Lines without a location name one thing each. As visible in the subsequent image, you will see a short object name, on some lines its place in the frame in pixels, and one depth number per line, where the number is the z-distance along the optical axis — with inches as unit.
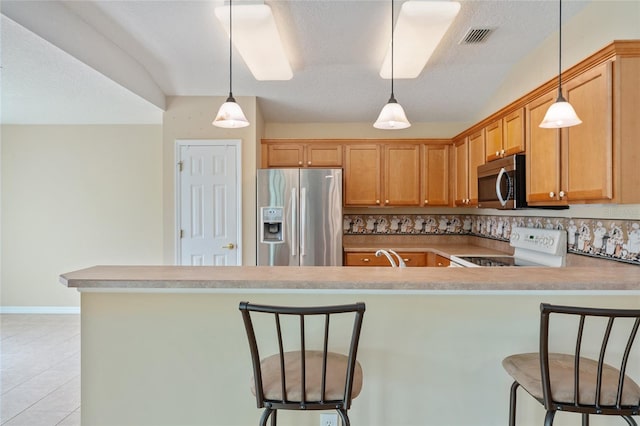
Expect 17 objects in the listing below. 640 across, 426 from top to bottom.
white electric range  104.5
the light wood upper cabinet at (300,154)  163.3
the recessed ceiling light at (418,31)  86.4
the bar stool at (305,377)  45.3
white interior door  144.6
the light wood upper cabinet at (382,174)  164.1
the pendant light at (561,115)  66.5
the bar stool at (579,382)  45.8
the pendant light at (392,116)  77.5
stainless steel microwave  105.1
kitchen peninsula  64.9
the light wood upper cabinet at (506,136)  105.8
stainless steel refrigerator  140.9
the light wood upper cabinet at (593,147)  71.8
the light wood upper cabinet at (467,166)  137.5
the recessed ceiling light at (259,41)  90.4
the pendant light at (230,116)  77.3
